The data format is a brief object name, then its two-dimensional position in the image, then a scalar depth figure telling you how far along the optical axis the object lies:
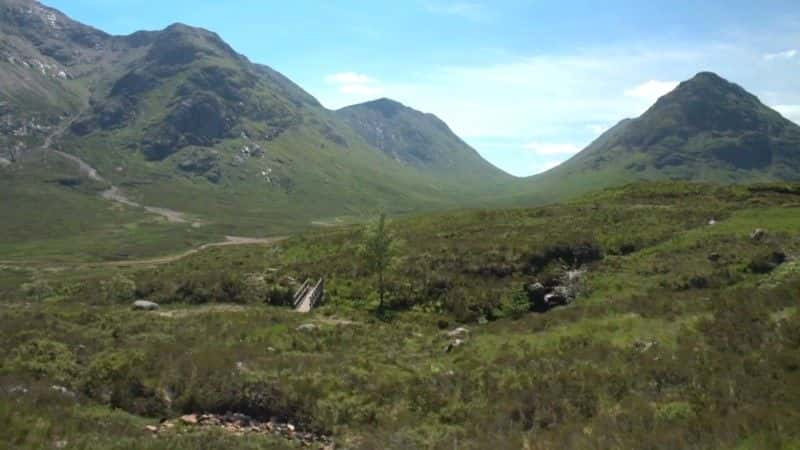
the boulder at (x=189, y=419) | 16.80
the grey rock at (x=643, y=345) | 20.88
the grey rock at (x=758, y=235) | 37.91
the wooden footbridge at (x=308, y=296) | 37.41
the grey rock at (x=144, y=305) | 37.06
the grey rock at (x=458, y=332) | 29.12
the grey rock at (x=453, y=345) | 25.98
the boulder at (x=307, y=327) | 29.77
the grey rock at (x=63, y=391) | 16.75
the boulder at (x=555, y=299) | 33.47
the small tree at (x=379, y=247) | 39.19
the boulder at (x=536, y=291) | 34.72
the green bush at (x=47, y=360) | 18.81
